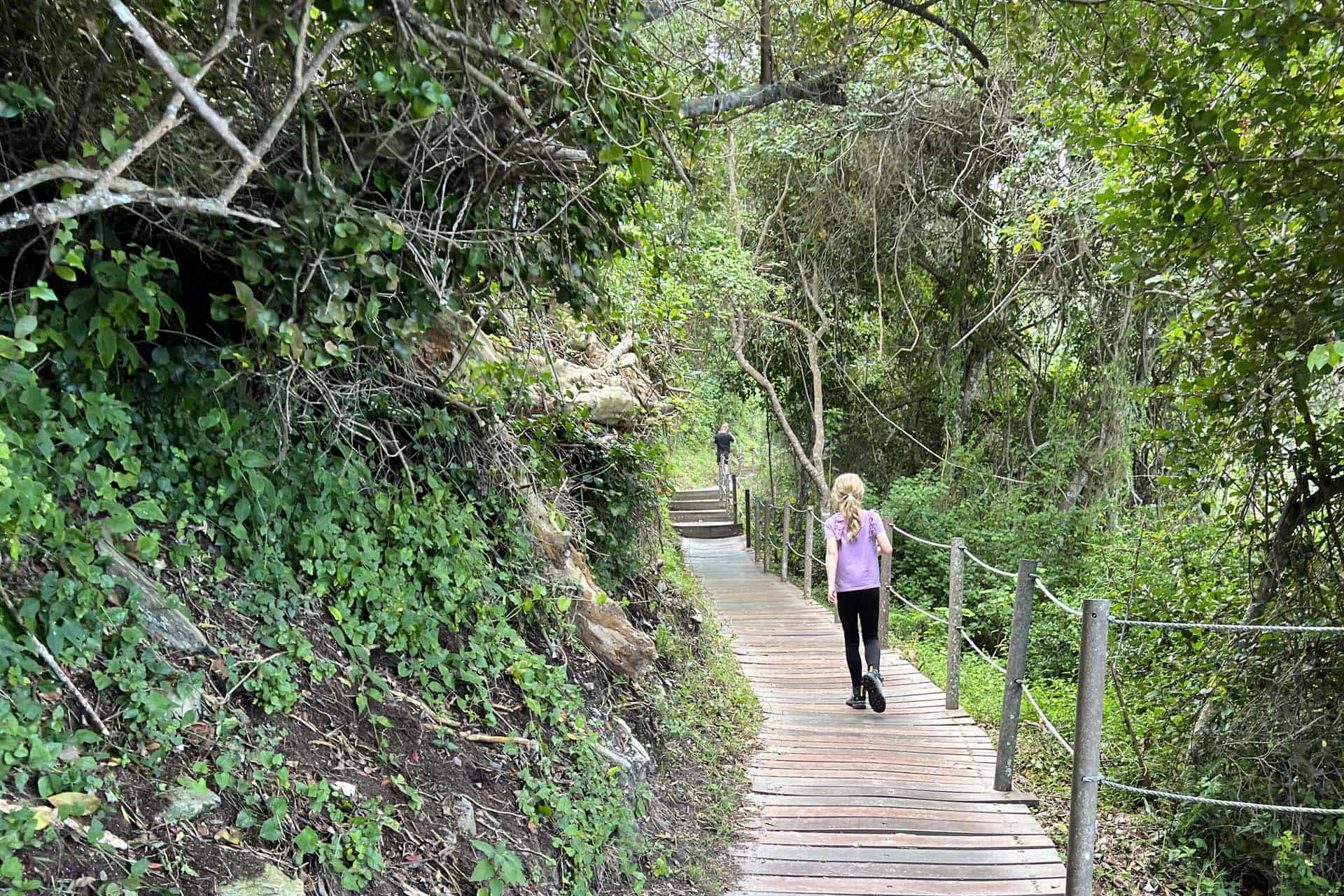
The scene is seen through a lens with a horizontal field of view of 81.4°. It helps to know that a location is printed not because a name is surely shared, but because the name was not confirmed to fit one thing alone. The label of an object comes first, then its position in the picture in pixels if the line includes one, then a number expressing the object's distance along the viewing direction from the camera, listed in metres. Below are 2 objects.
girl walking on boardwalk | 5.03
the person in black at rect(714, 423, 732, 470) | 17.31
